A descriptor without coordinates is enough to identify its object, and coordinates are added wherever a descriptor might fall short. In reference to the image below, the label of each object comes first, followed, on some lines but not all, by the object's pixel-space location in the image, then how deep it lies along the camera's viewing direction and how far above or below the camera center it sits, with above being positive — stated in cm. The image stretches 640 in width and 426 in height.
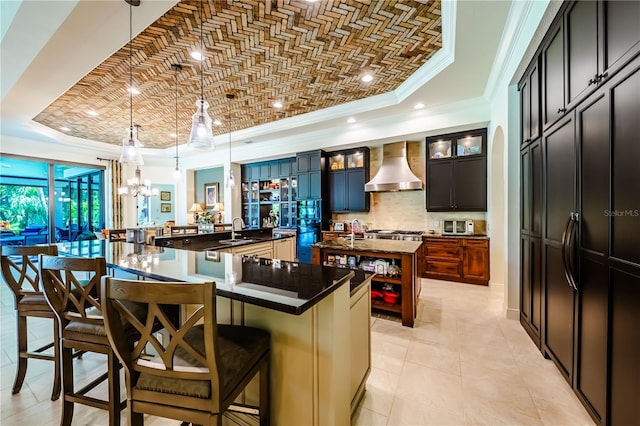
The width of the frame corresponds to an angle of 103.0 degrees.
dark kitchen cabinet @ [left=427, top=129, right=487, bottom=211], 447 +67
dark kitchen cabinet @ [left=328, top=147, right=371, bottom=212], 566 +67
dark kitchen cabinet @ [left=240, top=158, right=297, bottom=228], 657 +46
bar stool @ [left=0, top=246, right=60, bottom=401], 175 -65
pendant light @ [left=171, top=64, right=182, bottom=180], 328 +187
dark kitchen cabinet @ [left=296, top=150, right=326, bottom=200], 587 +84
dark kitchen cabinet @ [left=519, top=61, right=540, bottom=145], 233 +102
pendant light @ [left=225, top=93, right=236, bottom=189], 530 +60
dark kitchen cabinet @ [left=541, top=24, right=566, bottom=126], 188 +103
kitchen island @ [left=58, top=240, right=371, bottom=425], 113 -57
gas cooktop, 481 -51
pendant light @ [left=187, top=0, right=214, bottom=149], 246 +79
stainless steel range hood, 505 +72
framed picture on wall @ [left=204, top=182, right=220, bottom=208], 834 +54
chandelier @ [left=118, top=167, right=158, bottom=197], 493 +45
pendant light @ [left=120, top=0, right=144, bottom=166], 296 +72
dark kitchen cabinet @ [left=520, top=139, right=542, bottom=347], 231 -31
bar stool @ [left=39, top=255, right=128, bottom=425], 126 -63
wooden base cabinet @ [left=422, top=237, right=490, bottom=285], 434 -91
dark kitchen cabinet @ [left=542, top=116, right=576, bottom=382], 175 -24
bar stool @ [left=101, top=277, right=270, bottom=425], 86 -59
